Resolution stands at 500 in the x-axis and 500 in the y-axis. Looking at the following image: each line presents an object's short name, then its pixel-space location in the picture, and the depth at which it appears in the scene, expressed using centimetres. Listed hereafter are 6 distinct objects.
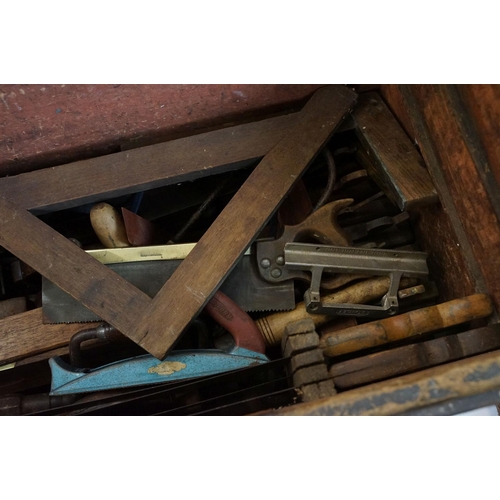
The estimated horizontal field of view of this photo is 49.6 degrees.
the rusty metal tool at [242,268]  64
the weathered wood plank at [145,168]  64
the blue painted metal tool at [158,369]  60
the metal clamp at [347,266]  62
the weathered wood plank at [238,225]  59
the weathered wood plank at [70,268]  60
